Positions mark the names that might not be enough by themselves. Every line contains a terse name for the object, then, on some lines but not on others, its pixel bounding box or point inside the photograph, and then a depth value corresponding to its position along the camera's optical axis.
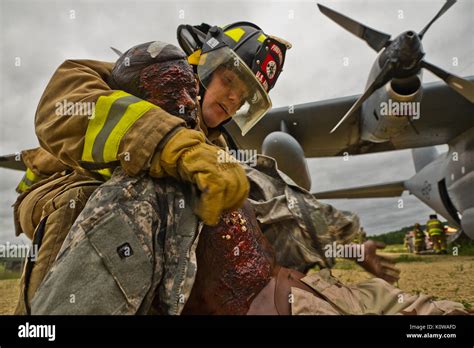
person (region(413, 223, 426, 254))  10.02
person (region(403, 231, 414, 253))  11.00
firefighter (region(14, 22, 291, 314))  0.84
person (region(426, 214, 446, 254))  8.93
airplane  5.35
